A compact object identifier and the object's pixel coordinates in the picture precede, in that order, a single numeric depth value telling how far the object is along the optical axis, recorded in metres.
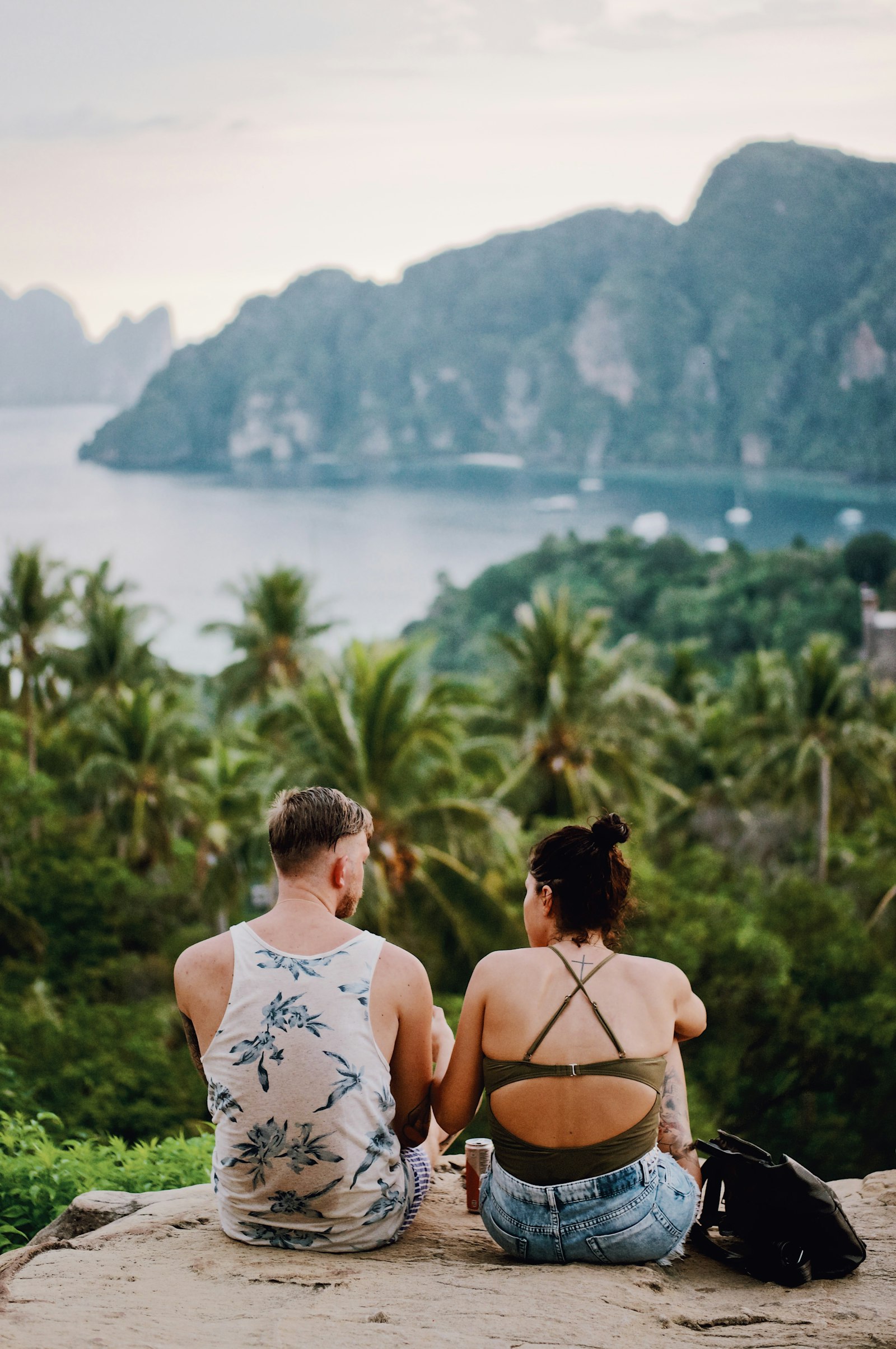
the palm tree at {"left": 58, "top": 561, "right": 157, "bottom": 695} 24.28
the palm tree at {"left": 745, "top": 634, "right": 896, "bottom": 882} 23.39
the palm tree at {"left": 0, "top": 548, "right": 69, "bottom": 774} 22.91
